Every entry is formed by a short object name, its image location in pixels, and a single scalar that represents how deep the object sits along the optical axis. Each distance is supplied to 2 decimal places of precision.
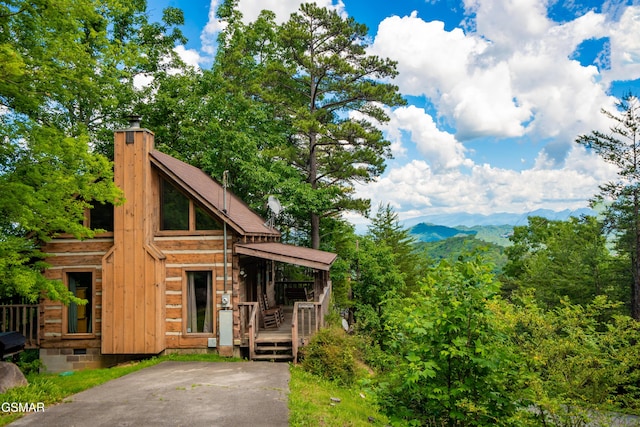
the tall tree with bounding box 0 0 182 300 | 9.13
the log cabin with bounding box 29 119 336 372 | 12.77
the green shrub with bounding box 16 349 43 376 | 13.05
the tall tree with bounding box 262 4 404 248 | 23.33
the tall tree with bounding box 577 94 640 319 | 22.30
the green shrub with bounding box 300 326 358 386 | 11.50
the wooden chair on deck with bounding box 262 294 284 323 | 15.95
